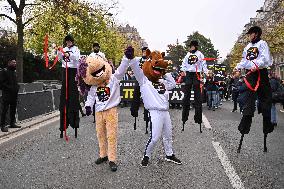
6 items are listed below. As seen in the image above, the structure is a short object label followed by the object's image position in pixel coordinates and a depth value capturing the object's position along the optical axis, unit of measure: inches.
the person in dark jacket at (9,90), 425.3
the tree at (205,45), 4315.9
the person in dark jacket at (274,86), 466.0
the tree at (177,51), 3881.9
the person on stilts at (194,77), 401.1
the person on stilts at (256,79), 298.8
